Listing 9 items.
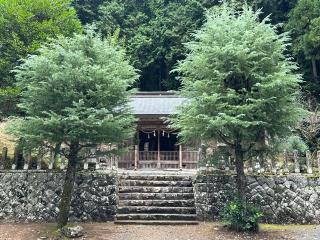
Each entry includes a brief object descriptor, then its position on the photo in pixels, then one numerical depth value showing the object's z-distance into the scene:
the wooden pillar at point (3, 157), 12.95
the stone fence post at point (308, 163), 12.66
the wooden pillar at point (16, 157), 12.91
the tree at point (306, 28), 22.93
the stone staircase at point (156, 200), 11.59
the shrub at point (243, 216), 10.19
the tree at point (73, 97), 9.96
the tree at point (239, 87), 10.13
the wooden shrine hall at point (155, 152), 18.25
